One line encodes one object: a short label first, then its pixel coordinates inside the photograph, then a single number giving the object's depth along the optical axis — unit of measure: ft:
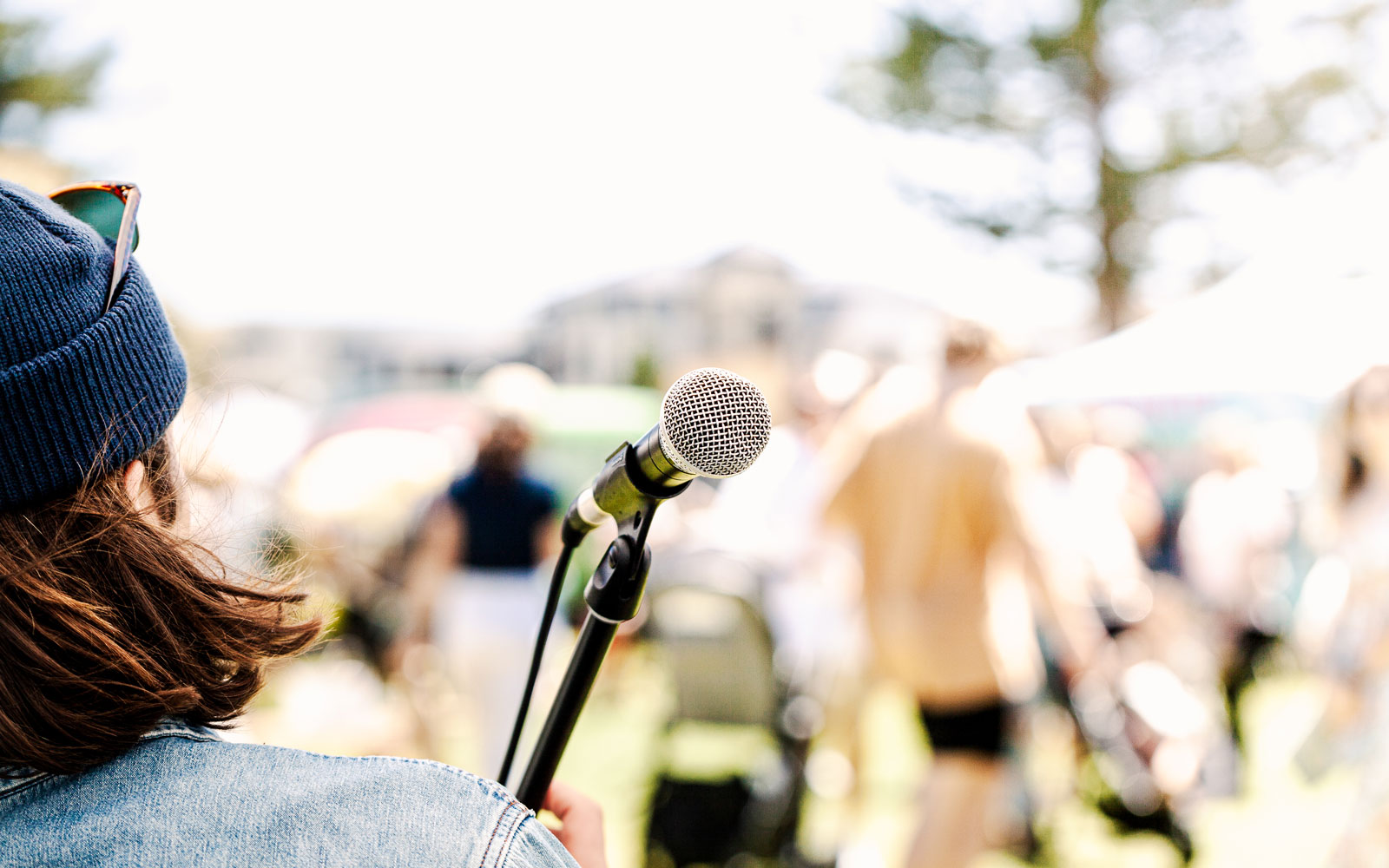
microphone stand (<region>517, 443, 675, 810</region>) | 3.08
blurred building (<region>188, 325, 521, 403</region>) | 144.87
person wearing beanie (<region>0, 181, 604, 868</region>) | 2.24
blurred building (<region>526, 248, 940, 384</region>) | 136.77
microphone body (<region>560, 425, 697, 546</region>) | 2.91
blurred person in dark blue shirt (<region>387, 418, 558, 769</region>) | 14.71
